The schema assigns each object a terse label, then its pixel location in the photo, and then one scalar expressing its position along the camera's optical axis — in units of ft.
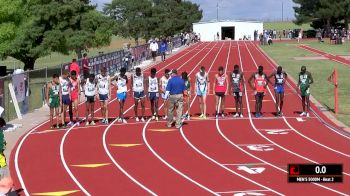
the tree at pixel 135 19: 364.79
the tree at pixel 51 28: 192.82
